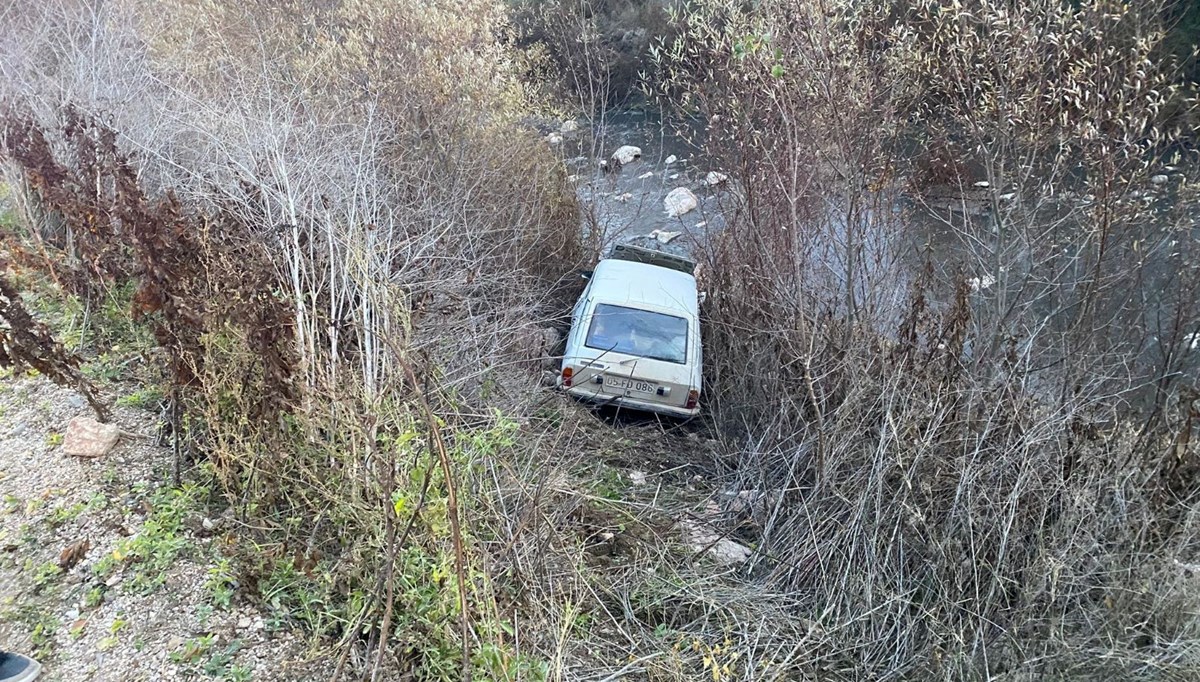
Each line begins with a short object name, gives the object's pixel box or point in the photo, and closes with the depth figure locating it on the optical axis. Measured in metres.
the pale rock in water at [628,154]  15.54
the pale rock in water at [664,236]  11.79
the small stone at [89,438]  3.99
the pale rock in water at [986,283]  5.75
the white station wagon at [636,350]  7.00
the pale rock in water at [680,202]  12.59
